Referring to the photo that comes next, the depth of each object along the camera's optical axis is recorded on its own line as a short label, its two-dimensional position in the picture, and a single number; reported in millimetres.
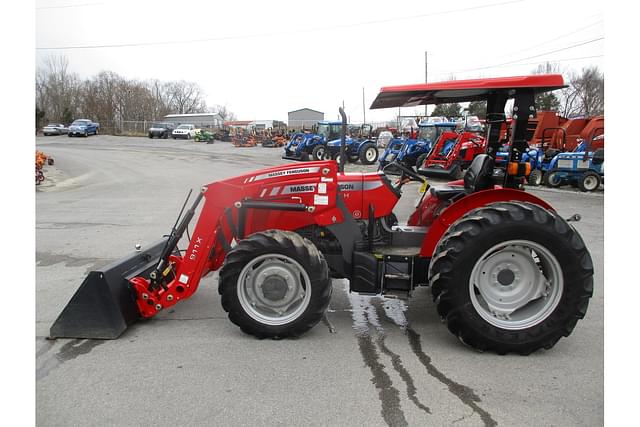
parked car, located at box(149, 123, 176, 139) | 46844
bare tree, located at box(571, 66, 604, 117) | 36125
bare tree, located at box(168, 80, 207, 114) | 78500
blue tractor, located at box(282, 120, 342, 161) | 26656
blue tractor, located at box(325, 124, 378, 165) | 25469
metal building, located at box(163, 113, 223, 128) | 65375
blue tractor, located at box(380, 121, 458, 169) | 20906
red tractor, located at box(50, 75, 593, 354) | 3725
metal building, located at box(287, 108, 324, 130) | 82900
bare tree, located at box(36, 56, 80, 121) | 54416
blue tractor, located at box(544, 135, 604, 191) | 15227
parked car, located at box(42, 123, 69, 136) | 46844
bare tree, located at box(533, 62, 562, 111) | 39875
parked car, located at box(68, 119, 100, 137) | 45156
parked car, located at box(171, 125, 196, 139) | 45781
